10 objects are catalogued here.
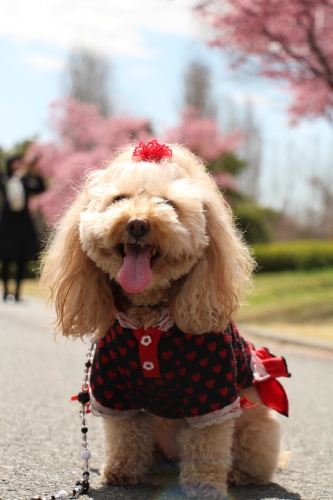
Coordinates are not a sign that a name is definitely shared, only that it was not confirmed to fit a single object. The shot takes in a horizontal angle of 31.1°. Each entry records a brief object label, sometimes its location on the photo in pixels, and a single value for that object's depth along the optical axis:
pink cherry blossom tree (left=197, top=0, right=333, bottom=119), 9.46
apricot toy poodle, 2.39
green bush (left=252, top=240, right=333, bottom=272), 17.56
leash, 2.37
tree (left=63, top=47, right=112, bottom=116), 33.25
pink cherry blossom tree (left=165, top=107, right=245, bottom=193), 18.95
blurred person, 10.27
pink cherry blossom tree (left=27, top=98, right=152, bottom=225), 17.81
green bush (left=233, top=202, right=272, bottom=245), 22.36
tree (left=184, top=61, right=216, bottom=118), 31.67
